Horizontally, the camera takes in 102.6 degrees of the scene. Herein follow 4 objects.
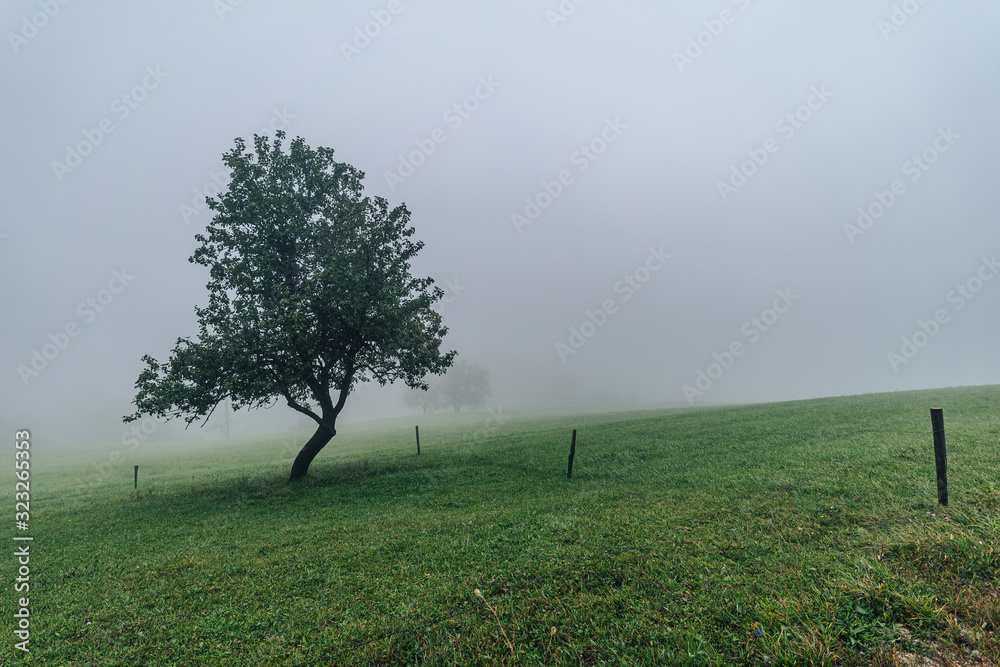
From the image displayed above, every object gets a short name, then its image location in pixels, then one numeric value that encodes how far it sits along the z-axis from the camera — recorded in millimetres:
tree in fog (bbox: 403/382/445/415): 118375
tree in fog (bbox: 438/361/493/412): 113188
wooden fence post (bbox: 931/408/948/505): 8078
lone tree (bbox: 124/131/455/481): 18766
